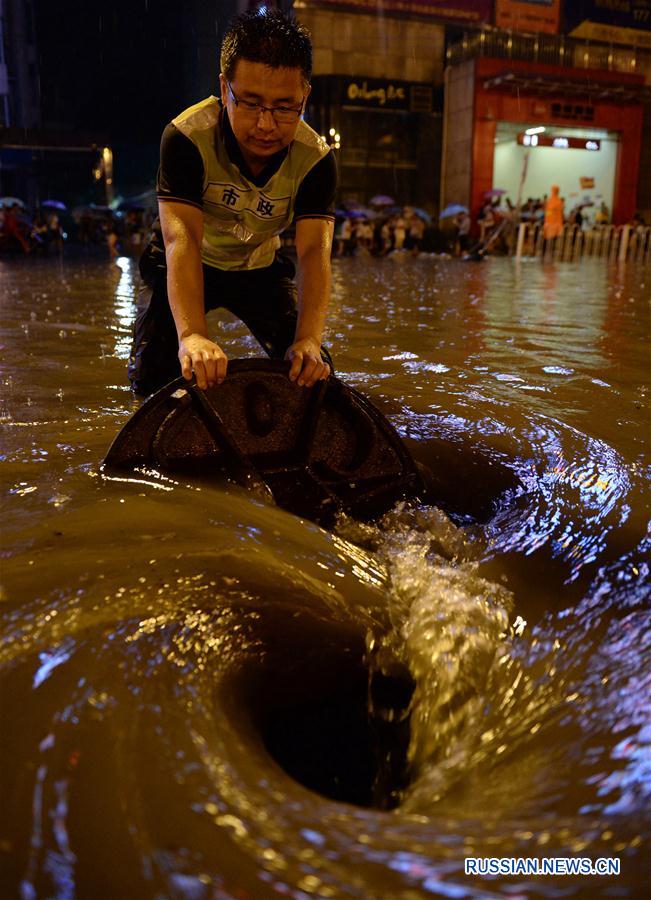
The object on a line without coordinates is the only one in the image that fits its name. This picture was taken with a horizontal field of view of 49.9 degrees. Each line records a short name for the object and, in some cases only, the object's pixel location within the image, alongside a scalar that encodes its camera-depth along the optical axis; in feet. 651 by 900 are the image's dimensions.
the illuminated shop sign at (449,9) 80.89
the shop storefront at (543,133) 80.12
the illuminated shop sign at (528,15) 83.82
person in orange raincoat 60.44
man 7.83
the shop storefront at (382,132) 81.51
